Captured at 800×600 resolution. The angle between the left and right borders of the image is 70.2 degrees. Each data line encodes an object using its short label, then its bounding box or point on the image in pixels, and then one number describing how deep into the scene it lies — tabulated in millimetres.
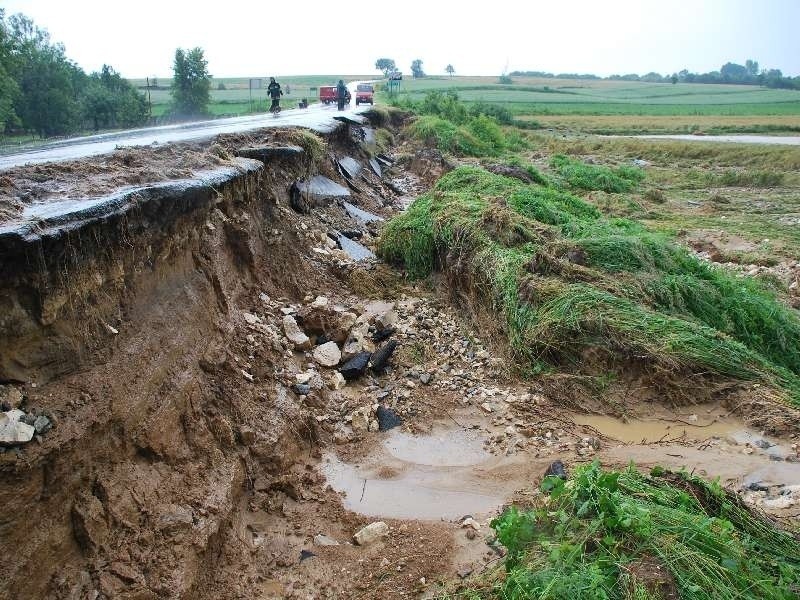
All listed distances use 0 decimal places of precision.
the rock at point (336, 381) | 5883
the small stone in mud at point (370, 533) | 4113
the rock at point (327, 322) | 6469
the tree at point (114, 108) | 26406
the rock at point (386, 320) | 6988
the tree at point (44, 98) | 26047
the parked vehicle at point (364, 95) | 28703
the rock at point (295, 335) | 6125
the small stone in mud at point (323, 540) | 4098
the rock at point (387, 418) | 5477
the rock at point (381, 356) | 6184
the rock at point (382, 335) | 6719
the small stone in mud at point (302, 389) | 5488
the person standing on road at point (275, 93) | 19297
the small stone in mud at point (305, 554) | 3956
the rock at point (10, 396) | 2961
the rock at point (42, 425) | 3018
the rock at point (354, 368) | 6031
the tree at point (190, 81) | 29222
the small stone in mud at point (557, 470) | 4625
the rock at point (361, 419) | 5449
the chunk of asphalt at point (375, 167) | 14948
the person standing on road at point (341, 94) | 24084
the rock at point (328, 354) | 6109
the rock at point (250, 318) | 5788
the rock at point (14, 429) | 2840
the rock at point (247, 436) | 4531
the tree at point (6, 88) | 21719
